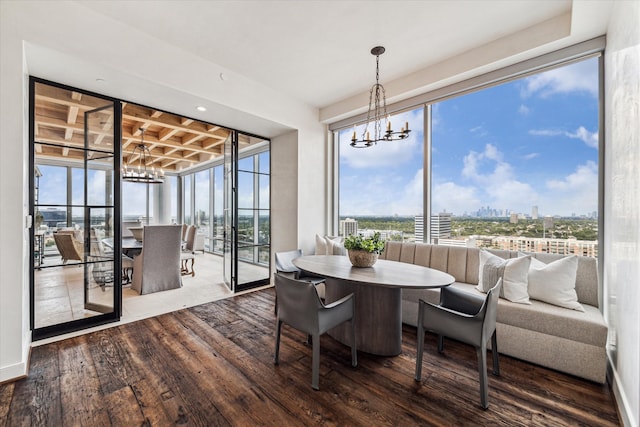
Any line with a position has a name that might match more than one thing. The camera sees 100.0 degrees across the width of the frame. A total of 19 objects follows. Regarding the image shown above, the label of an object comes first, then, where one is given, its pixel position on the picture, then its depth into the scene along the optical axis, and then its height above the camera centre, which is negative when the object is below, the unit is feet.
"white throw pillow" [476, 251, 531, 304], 7.73 -1.89
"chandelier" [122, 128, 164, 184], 17.61 +2.43
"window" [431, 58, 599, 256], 8.52 +1.80
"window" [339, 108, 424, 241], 12.57 +1.50
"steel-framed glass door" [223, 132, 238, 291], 14.06 -0.07
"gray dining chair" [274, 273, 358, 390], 6.34 -2.51
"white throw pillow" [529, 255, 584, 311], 7.36 -1.99
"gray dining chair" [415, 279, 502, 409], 5.70 -2.57
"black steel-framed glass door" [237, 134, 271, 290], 14.44 +0.04
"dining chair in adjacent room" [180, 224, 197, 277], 17.38 -2.30
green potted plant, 8.32 -1.13
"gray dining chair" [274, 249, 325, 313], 10.25 -2.21
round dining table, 7.38 -2.59
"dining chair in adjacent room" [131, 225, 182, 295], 13.25 -2.49
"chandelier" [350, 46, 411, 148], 8.38 +4.84
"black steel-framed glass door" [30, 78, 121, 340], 8.57 +0.15
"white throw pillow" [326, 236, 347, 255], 12.95 -1.68
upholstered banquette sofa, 6.50 -2.99
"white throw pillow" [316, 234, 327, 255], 13.53 -1.65
